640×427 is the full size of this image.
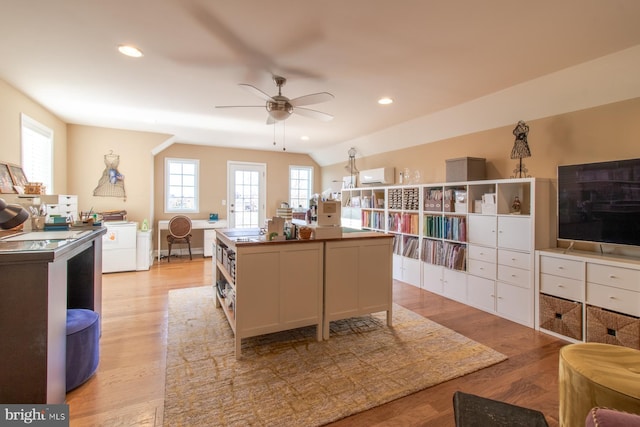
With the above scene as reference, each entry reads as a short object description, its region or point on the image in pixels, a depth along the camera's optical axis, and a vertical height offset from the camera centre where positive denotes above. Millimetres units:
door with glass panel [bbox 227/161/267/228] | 7305 +488
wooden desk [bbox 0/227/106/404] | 1545 -582
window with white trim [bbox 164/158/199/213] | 6660 +637
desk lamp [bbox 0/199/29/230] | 1863 -13
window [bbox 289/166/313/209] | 8008 +781
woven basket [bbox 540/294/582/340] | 2721 -970
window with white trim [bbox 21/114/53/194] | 3869 +867
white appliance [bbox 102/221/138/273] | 5130 -572
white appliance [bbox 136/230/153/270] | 5375 -660
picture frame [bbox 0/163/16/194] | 3018 +345
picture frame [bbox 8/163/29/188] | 3272 +425
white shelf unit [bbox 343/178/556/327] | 3145 -313
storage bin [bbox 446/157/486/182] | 3750 +573
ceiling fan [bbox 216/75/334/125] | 2807 +1100
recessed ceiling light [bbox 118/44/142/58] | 2551 +1420
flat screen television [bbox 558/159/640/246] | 2529 +108
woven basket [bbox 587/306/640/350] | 2348 -940
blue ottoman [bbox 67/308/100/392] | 2018 -937
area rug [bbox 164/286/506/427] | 1846 -1192
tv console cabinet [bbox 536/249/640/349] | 2400 -728
